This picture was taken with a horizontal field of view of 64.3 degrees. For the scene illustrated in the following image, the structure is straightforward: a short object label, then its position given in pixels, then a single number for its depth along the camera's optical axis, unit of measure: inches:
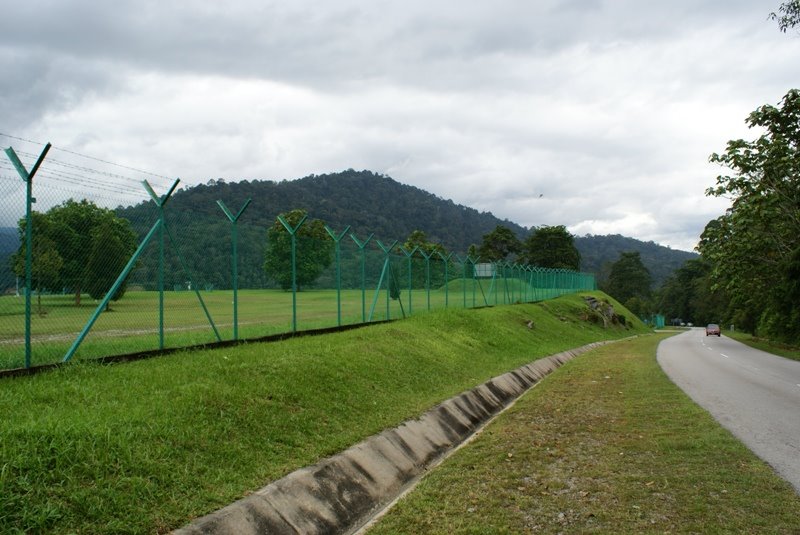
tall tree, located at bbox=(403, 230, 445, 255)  2881.4
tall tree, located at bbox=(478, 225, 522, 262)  3718.0
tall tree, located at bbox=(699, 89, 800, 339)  901.8
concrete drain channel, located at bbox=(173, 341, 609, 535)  208.5
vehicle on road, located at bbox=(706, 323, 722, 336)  2176.4
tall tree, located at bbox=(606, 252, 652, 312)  4852.4
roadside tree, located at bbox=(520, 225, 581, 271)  3634.4
